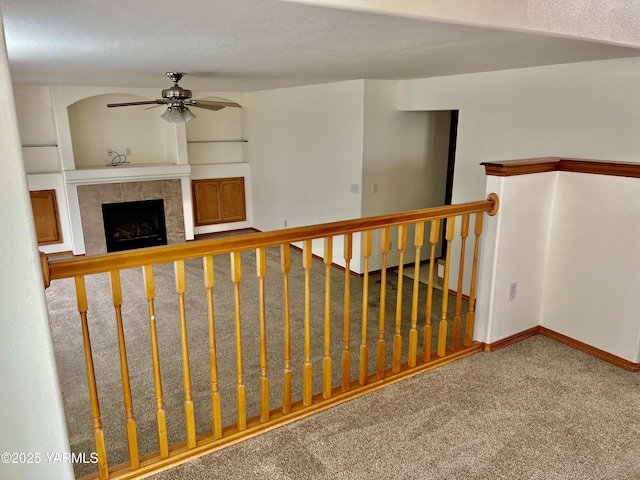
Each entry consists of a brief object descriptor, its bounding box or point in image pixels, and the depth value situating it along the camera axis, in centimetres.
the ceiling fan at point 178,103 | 405
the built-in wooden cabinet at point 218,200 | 721
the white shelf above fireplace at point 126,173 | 601
